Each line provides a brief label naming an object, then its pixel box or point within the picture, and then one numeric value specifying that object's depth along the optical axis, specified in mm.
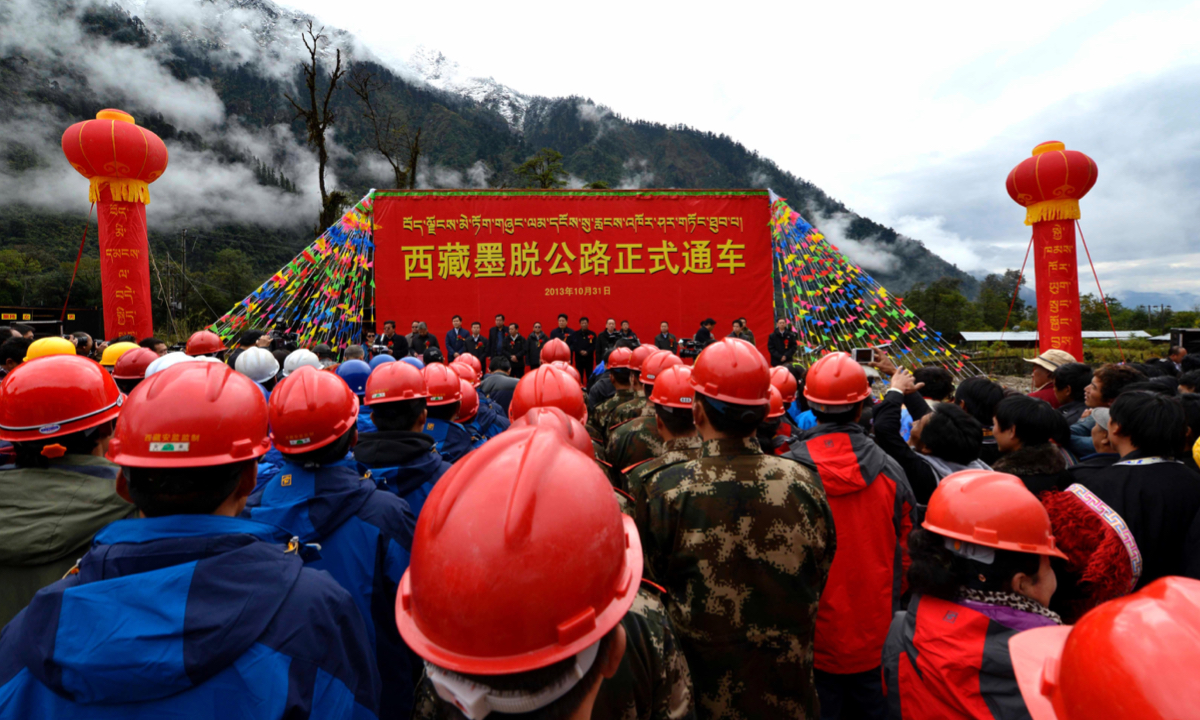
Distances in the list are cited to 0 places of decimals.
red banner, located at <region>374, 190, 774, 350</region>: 11180
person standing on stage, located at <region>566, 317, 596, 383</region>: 10633
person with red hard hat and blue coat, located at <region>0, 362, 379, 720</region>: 972
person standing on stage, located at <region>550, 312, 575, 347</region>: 10586
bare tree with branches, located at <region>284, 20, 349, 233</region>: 18031
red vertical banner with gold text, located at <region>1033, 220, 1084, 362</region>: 9469
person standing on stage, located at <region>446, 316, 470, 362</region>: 10391
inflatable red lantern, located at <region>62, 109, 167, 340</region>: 8562
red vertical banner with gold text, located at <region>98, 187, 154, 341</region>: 9008
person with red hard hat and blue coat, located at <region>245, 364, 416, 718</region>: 1791
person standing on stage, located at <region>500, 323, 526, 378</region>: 10379
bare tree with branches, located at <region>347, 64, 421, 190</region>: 19992
